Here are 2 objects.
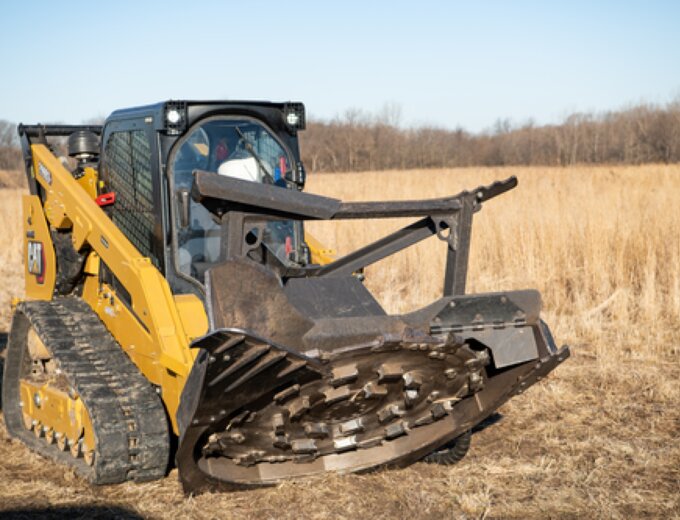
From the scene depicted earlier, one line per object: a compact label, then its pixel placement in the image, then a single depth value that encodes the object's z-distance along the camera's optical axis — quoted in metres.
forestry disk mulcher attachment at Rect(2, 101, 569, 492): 3.83
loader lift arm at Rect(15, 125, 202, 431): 4.52
